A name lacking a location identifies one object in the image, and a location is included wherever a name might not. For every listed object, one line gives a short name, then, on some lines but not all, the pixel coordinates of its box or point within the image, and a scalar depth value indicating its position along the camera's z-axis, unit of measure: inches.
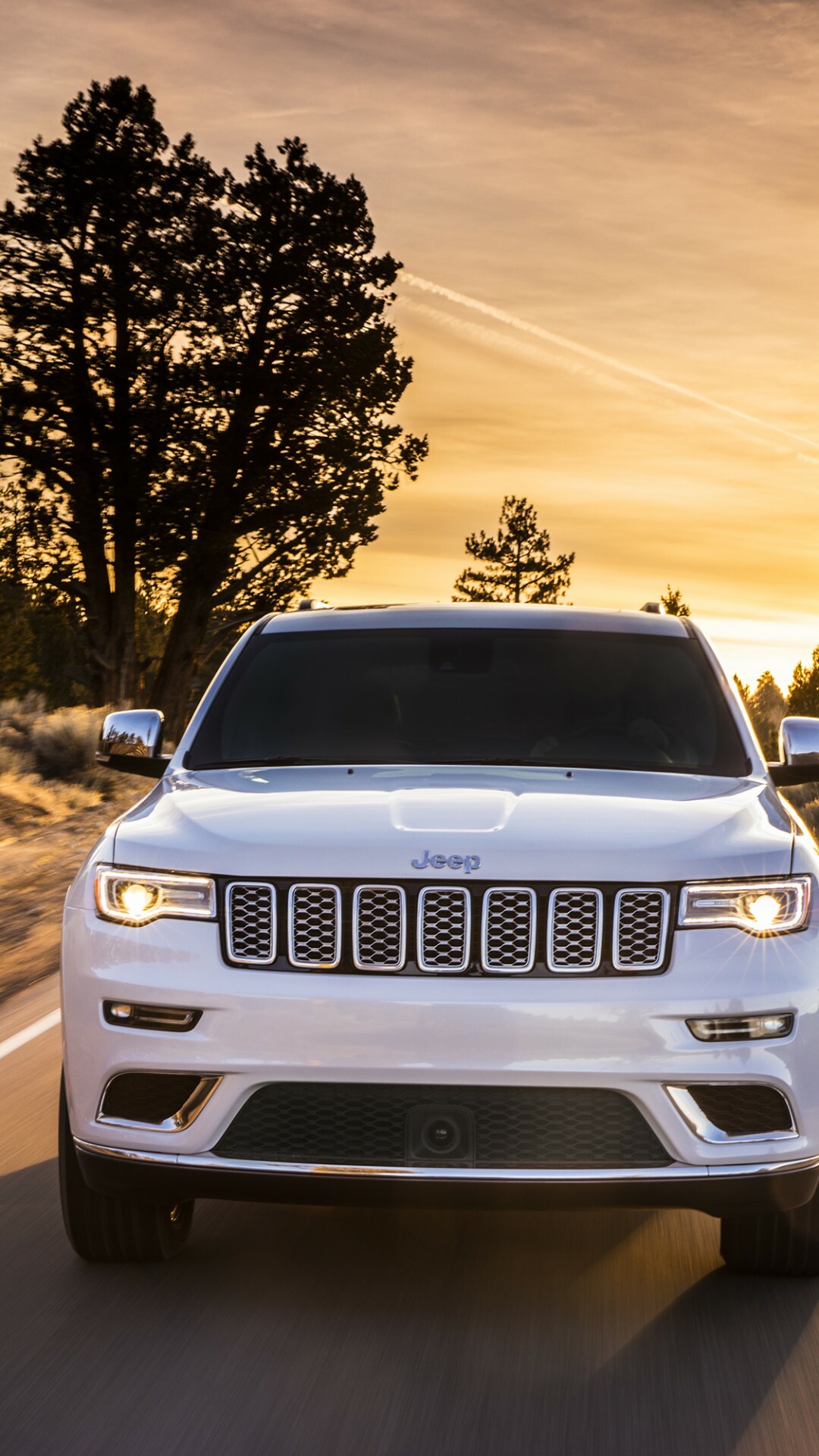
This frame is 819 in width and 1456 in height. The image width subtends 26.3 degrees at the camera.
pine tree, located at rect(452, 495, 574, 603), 3356.3
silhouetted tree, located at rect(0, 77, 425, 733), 1254.3
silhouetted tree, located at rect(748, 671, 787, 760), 5415.4
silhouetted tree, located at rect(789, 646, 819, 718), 2881.4
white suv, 156.9
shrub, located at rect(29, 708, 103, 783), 856.3
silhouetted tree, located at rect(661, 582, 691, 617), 3659.9
